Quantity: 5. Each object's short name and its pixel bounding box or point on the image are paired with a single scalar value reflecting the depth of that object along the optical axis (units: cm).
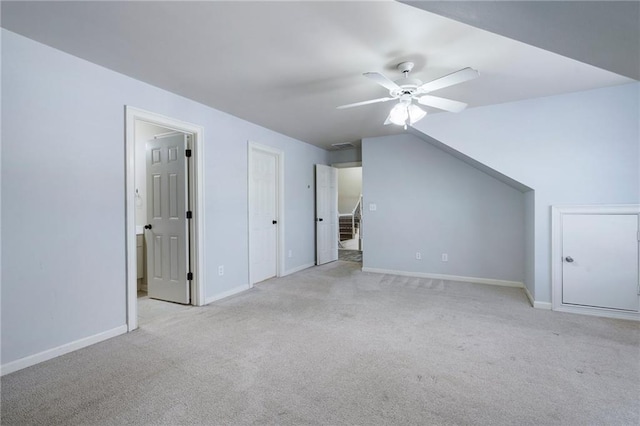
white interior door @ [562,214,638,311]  299
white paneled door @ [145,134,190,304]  356
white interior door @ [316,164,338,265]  587
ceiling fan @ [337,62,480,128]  223
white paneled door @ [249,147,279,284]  447
